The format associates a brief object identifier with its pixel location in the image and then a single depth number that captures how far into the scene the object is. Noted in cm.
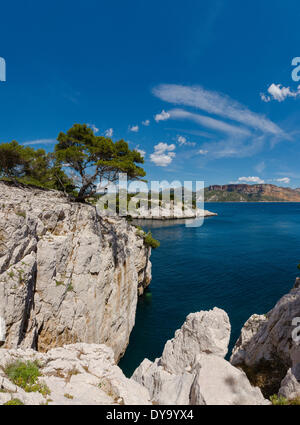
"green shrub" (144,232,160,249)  3384
